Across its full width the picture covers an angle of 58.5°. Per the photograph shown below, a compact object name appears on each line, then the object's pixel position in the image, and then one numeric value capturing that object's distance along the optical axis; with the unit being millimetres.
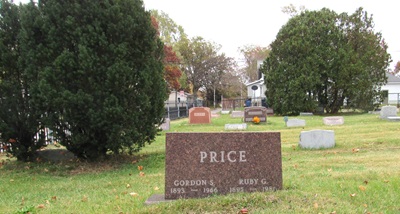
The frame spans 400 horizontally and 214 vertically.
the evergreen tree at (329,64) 27250
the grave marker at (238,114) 28312
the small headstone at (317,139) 10141
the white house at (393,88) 49219
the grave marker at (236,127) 17322
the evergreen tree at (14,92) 8375
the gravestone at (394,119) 16844
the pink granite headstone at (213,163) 4668
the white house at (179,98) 59684
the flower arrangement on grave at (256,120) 20797
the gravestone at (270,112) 30884
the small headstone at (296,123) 17320
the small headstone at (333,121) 17734
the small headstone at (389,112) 18422
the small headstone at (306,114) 27062
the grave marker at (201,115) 22328
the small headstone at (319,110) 28850
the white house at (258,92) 41812
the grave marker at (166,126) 18694
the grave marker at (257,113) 21469
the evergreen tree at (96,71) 7660
